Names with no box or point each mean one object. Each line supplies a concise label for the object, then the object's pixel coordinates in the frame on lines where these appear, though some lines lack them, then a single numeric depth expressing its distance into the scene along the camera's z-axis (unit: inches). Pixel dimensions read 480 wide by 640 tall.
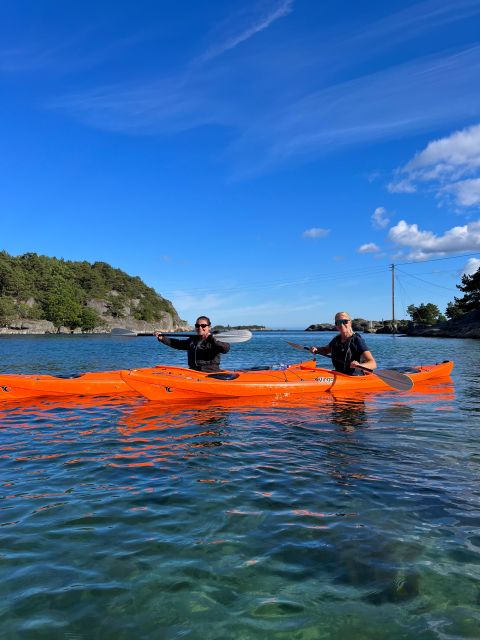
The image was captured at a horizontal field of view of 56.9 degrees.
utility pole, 3565.9
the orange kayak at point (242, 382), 399.2
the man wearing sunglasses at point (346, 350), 376.2
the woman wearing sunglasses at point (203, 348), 404.2
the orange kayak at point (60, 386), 421.4
